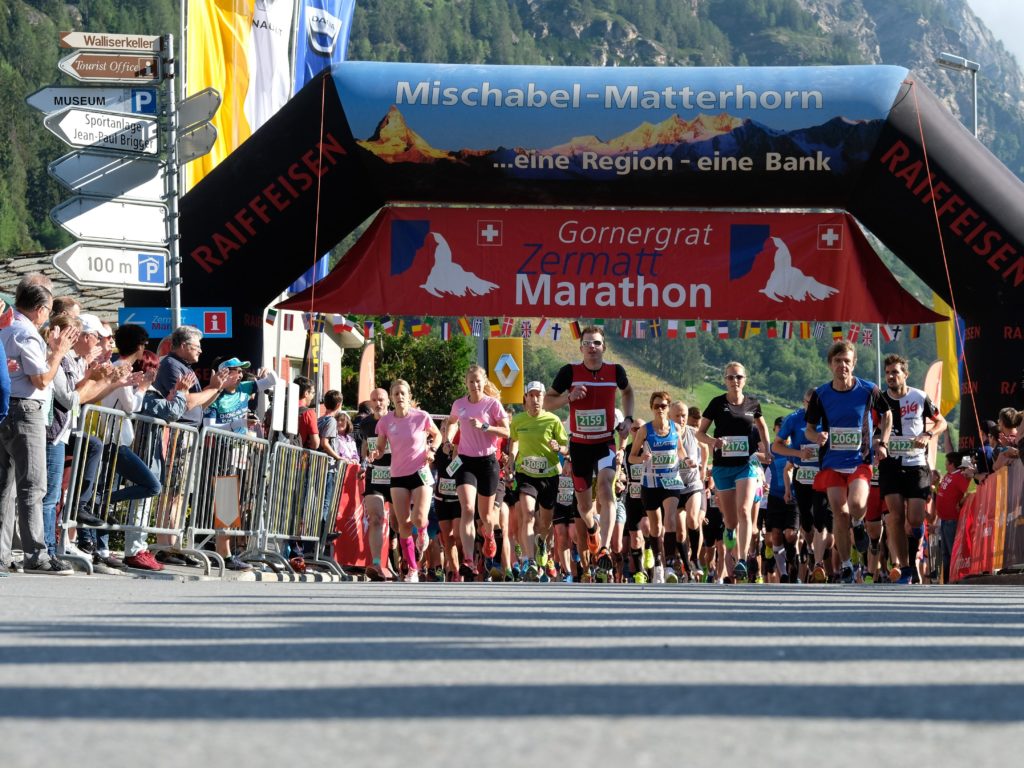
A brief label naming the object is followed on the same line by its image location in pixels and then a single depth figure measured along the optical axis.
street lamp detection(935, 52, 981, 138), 32.12
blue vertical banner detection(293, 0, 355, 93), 23.84
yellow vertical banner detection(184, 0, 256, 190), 22.27
